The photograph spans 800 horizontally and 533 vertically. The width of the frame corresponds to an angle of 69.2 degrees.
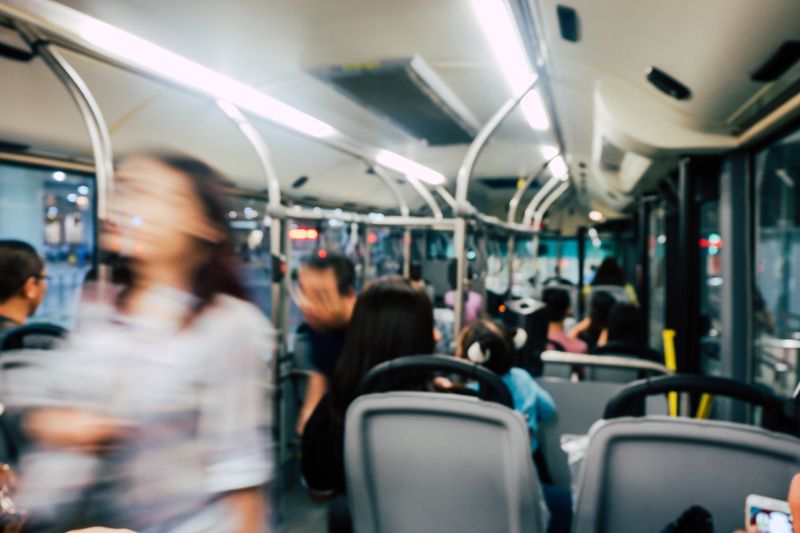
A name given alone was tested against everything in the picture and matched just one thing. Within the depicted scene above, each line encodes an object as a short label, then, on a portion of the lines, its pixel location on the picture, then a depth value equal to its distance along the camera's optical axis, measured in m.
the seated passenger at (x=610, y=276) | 6.78
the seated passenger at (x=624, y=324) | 4.39
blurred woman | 1.21
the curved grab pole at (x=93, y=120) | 2.56
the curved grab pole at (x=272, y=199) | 3.39
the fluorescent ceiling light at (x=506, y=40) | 2.53
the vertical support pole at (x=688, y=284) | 3.61
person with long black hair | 2.20
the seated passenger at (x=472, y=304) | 5.34
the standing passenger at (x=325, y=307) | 2.81
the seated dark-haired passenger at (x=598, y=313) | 5.12
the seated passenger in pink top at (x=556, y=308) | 4.85
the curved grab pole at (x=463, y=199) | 3.37
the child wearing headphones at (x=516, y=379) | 2.40
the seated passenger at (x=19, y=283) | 2.42
